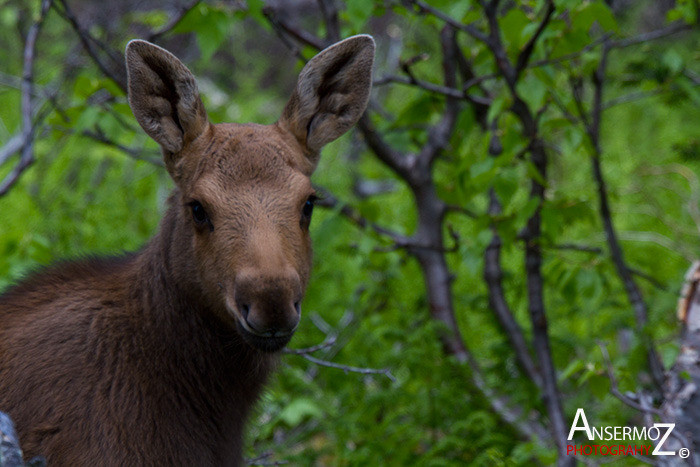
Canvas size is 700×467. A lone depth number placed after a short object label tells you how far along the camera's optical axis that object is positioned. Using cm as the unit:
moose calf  716
